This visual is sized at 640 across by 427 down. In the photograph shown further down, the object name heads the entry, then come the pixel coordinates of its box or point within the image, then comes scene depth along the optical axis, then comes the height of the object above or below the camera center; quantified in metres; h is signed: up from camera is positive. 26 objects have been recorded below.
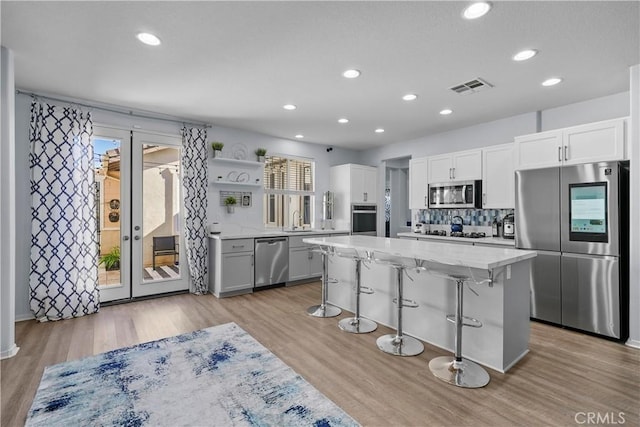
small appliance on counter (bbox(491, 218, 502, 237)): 4.69 -0.22
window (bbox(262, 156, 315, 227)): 5.90 +0.43
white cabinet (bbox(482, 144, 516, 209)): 4.32 +0.50
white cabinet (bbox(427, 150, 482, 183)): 4.69 +0.74
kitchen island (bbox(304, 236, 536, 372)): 2.50 -0.79
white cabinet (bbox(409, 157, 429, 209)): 5.41 +0.53
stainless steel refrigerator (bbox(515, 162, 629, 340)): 3.12 -0.32
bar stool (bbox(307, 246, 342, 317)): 3.80 -1.14
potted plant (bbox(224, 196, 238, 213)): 5.17 +0.19
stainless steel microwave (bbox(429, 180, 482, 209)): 4.68 +0.29
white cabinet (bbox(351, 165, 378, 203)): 6.36 +0.62
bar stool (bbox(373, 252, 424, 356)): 2.83 -1.23
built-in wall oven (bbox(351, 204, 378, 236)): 6.34 -0.12
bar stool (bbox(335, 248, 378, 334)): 3.33 -1.20
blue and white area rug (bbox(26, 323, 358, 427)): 1.94 -1.26
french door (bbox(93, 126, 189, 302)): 4.24 +0.02
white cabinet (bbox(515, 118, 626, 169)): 3.18 +0.74
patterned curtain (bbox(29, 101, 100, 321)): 3.64 -0.01
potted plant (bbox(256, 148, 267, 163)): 5.51 +1.08
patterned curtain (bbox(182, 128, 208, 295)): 4.73 +0.20
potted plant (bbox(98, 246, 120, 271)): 4.26 -0.61
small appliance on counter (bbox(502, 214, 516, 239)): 4.33 -0.21
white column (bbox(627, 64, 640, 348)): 2.96 -0.04
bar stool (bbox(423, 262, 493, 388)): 2.35 -1.25
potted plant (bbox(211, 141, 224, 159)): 4.96 +1.06
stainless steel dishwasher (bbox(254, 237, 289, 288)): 4.99 -0.77
